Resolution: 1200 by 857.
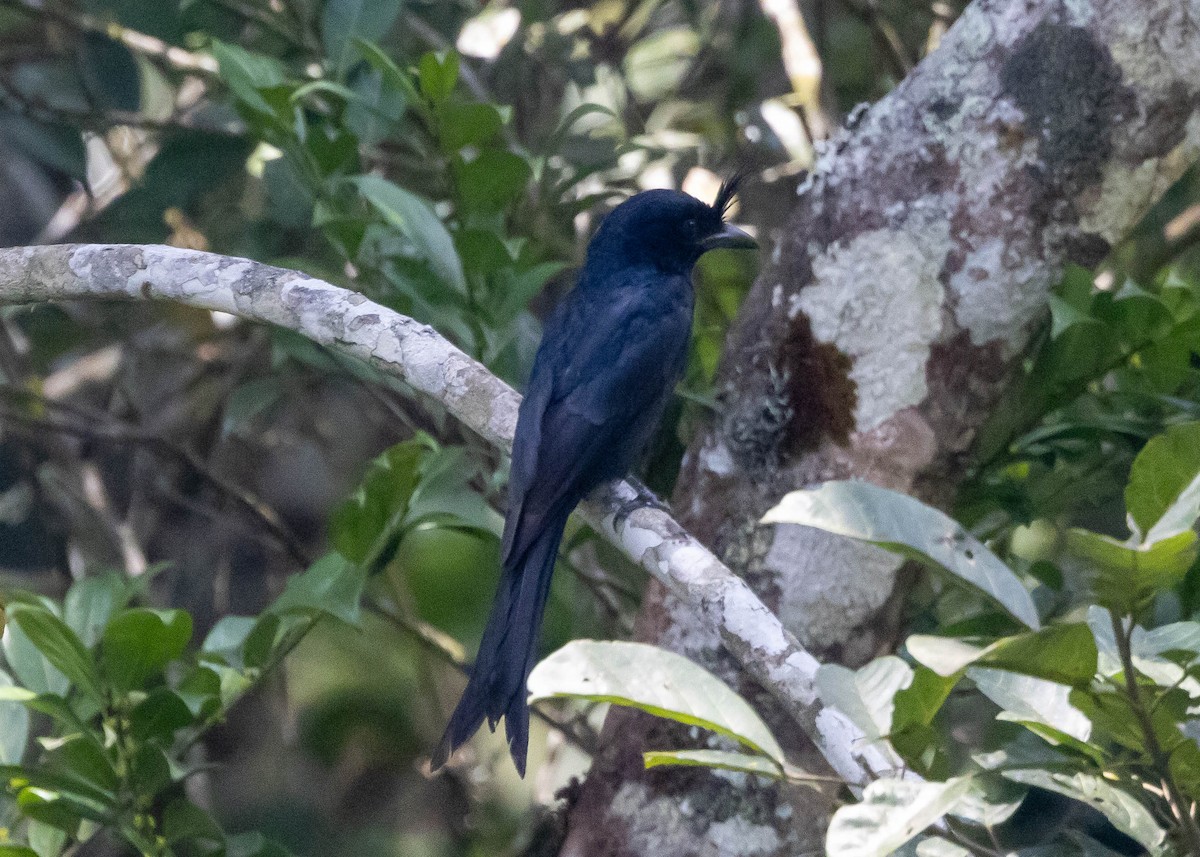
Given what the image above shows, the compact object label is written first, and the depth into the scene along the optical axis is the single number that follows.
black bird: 4.99
